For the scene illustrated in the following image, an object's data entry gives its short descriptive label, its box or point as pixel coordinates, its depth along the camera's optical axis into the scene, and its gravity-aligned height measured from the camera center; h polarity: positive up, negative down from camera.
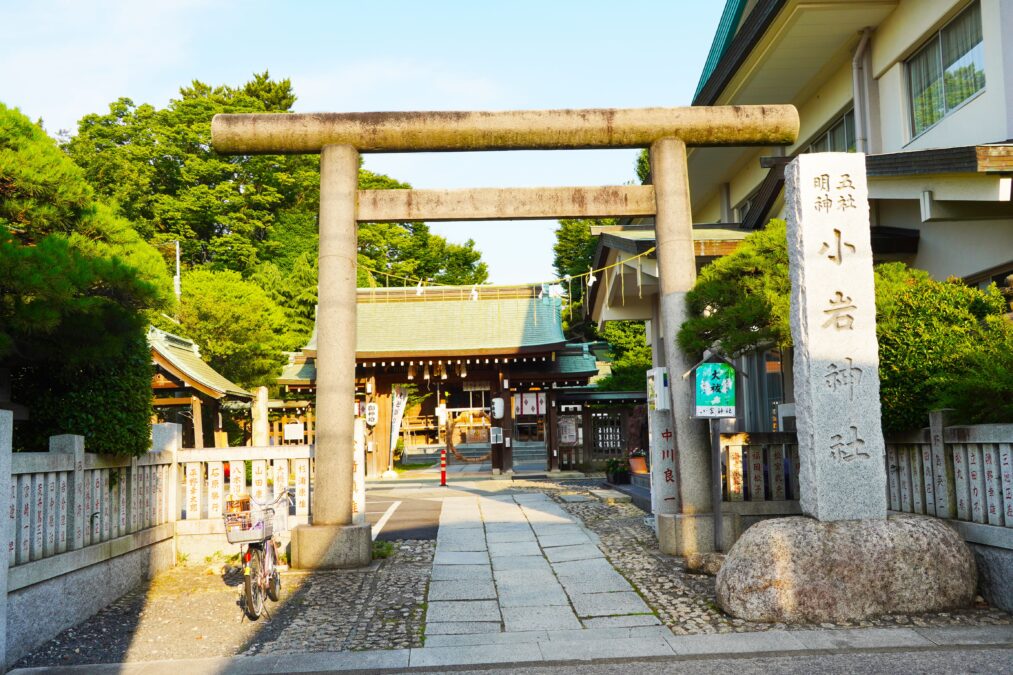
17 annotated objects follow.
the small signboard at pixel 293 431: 22.97 -0.53
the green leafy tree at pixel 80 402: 7.43 +0.17
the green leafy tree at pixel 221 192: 39.03 +11.85
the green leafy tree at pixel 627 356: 29.47 +2.00
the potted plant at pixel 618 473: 17.25 -1.52
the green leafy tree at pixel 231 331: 25.53 +2.84
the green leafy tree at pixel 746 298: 8.02 +1.15
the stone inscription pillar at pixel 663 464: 9.96 -0.77
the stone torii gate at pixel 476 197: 8.89 +2.58
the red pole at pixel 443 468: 19.25 -1.50
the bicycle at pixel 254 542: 6.75 -1.16
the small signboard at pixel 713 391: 8.28 +0.13
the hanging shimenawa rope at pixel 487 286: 13.52 +4.08
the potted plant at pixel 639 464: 16.55 -1.28
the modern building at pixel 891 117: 8.41 +4.31
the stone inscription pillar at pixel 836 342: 6.73 +0.52
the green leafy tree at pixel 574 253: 40.00 +8.35
